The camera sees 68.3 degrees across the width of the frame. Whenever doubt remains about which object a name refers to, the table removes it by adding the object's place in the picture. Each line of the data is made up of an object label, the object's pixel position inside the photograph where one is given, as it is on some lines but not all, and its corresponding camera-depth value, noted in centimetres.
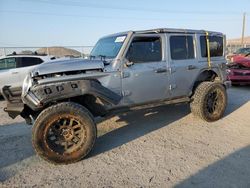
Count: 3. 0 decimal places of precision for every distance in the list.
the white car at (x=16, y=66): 635
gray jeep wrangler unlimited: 284
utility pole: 2903
